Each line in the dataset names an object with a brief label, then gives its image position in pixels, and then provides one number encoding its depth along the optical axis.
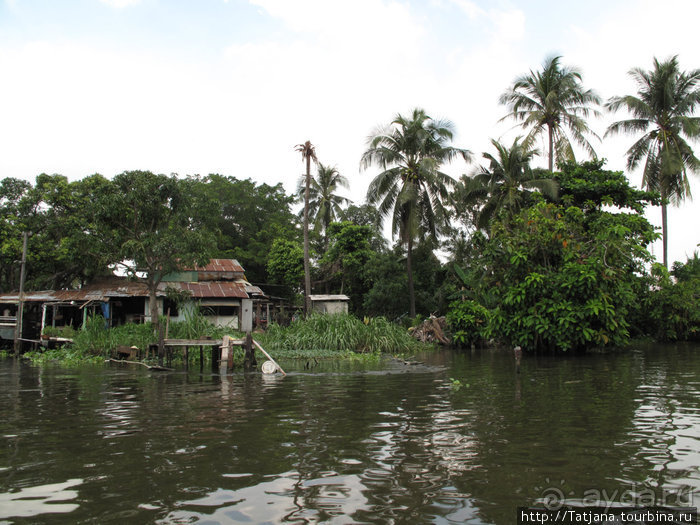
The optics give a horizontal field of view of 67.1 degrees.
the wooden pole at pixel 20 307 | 23.08
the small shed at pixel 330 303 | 30.97
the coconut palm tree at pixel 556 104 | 27.30
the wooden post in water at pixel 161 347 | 16.14
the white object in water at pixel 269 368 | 14.34
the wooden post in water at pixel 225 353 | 14.84
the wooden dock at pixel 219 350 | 15.19
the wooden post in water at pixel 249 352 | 15.42
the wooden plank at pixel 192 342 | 16.08
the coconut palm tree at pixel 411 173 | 29.52
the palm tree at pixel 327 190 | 38.25
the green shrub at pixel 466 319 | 23.88
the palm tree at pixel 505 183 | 26.00
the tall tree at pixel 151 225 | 21.31
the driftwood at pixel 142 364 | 15.48
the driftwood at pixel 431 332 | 27.25
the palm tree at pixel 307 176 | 29.33
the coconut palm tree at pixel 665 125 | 26.47
